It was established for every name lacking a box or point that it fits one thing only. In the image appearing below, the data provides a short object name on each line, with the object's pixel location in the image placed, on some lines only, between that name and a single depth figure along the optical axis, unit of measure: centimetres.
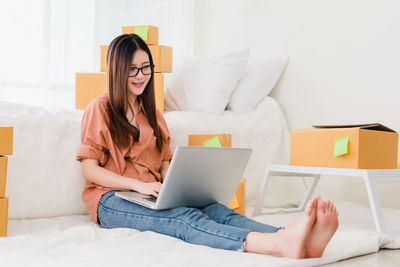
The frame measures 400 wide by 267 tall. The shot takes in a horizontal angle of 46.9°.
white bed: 103
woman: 106
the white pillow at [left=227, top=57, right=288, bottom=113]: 226
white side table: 141
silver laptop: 121
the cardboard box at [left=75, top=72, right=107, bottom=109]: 202
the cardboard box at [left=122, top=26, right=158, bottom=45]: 202
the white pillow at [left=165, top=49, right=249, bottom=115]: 219
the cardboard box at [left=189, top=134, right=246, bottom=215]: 169
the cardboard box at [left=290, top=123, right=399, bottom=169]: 153
